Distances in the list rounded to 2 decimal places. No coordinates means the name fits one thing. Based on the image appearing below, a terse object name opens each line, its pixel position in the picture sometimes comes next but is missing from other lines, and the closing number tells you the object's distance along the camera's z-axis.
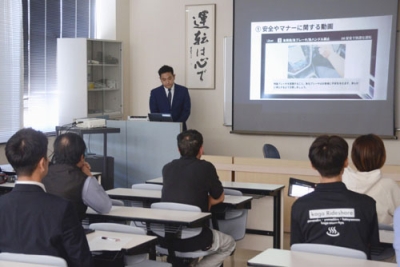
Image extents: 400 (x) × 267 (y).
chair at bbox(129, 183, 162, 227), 4.72
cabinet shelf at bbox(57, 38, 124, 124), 7.96
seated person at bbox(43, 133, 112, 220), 3.66
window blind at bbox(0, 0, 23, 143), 6.87
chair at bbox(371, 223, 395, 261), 3.49
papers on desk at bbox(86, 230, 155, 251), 3.06
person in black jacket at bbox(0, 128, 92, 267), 2.65
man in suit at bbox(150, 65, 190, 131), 8.19
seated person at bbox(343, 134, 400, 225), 3.64
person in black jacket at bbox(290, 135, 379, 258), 2.92
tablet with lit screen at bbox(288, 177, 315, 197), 3.54
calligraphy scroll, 8.41
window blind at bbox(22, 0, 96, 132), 7.52
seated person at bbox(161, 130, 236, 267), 4.09
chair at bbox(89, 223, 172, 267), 3.28
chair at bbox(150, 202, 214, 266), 3.94
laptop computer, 7.18
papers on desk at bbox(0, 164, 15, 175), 5.36
